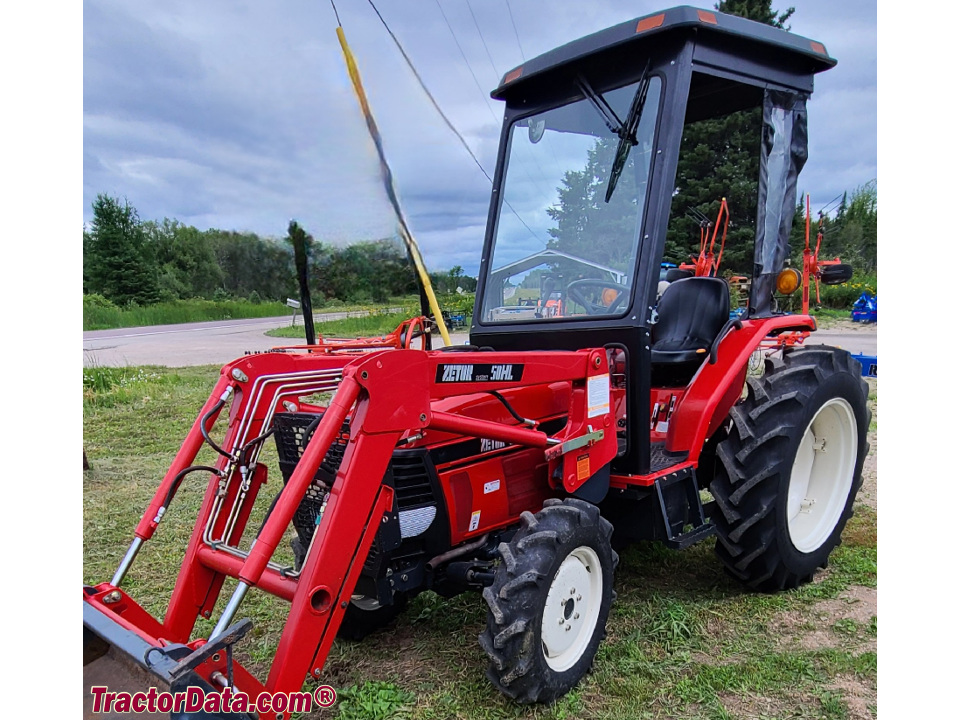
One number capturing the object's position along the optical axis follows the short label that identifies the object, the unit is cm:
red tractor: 228
